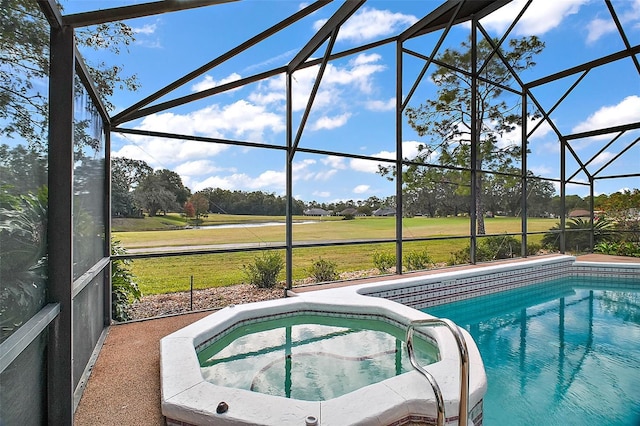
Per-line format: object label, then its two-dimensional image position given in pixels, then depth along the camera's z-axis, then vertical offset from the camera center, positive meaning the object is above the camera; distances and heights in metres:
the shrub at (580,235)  10.90 -0.79
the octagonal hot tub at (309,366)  2.16 -1.40
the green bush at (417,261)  8.87 -1.35
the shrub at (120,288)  4.56 -1.09
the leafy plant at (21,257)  1.50 -0.23
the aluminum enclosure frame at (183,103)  2.09 +1.20
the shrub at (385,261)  8.99 -1.35
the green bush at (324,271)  7.34 -1.33
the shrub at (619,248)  10.23 -1.20
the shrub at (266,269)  6.84 -1.19
